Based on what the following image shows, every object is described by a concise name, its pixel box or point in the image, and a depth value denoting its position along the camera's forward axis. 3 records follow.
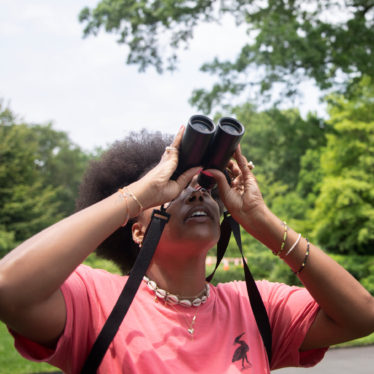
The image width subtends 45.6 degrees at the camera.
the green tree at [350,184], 14.12
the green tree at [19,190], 19.98
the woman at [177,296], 1.38
